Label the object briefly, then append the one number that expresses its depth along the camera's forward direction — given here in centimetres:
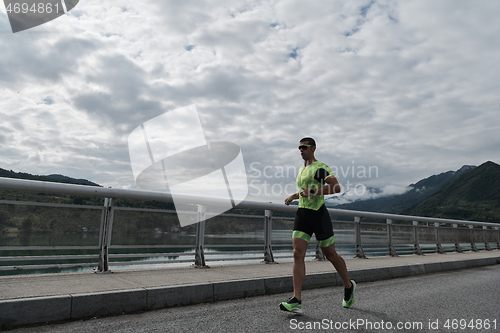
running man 441
